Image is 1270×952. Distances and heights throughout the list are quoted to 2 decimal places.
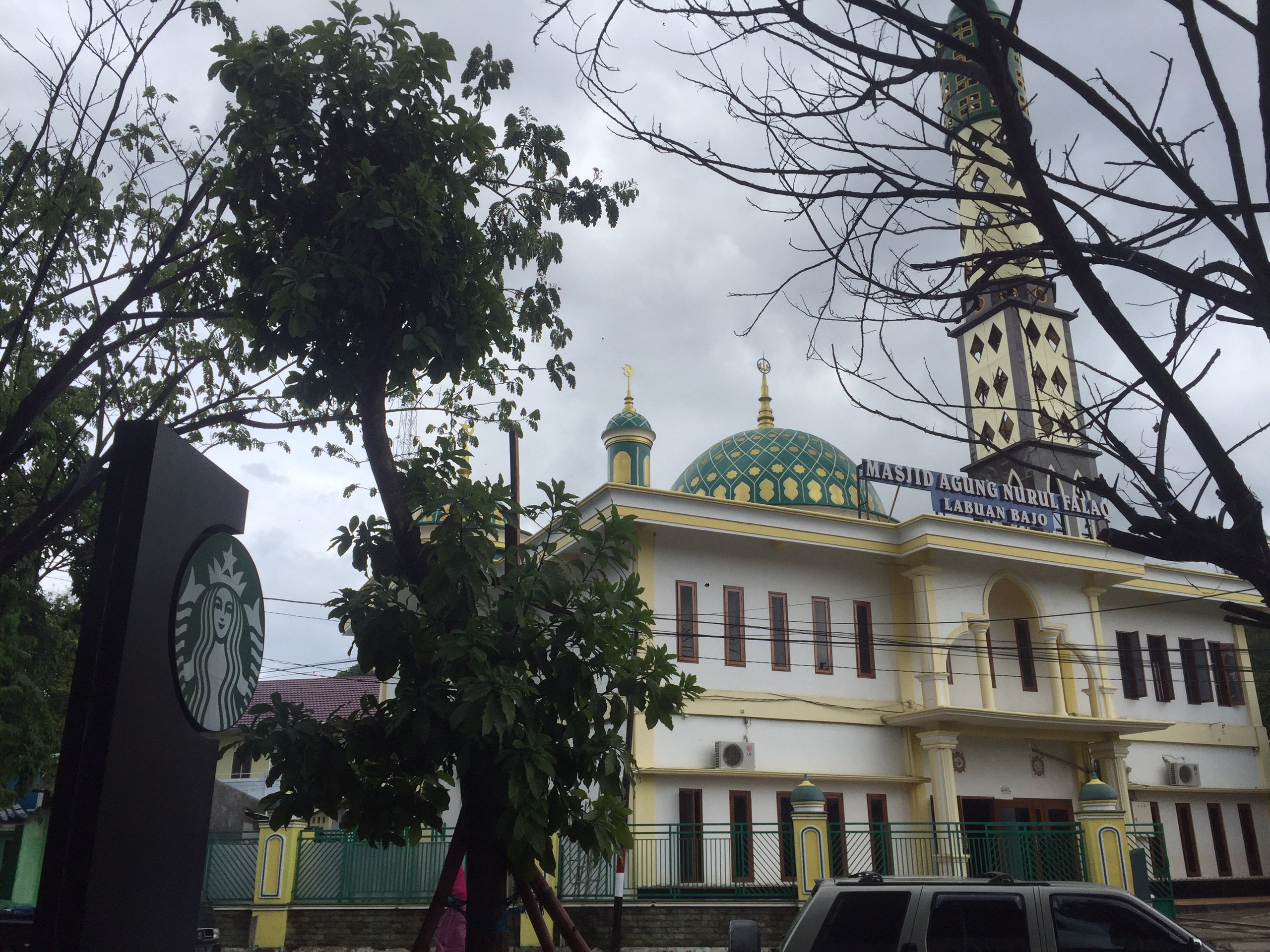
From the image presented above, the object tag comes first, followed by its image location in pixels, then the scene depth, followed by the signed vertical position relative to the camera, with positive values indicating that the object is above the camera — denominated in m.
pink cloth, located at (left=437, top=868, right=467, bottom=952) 9.95 -0.90
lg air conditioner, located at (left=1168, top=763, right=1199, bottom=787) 23.61 +1.29
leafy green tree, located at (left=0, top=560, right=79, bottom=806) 10.45 +1.70
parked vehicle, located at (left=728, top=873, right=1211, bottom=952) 6.91 -0.55
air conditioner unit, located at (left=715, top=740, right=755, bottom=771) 19.03 +1.38
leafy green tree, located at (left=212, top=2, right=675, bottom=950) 5.92 +1.88
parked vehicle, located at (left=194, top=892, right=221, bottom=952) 9.58 -0.97
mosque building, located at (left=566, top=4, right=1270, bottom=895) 19.62 +3.62
